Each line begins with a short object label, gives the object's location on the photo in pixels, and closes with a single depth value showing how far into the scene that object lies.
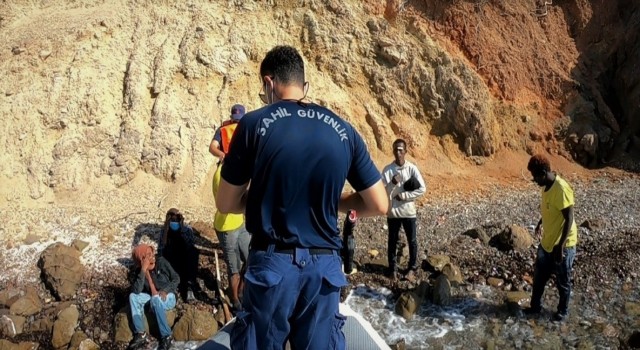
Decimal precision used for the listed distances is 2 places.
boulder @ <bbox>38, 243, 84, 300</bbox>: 6.95
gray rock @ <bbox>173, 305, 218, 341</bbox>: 6.11
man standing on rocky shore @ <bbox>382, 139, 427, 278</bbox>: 6.45
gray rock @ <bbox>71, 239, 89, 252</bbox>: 7.73
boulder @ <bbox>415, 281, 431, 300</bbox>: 6.65
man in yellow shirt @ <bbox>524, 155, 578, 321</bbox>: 5.36
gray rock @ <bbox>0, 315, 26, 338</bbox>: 6.34
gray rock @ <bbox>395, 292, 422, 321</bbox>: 6.36
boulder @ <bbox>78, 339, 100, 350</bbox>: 6.03
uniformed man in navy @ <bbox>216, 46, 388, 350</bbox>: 2.23
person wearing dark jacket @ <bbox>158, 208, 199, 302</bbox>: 6.57
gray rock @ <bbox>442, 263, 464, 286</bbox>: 6.98
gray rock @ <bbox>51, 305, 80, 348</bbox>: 6.14
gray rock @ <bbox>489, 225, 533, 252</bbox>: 7.75
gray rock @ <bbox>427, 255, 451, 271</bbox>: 7.29
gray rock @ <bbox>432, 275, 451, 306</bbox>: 6.56
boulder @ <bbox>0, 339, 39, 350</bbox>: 6.01
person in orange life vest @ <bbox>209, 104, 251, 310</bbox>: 5.97
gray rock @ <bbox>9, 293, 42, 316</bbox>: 6.65
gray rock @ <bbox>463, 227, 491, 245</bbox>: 8.04
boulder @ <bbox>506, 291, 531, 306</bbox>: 6.45
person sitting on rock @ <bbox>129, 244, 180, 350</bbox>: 6.03
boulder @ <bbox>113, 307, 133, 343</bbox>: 6.09
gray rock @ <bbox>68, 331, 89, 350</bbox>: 6.04
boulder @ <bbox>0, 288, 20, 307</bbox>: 6.86
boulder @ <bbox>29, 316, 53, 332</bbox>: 6.38
